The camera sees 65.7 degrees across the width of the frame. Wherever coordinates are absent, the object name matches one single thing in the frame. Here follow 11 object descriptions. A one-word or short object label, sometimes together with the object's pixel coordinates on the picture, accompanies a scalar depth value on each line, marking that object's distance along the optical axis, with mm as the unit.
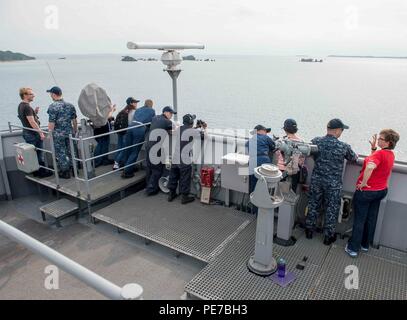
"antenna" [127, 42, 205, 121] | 4719
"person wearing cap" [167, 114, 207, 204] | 4422
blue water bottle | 2973
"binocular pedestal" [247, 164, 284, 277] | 2885
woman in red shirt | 3020
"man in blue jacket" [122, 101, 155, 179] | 5102
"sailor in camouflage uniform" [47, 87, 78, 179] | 4789
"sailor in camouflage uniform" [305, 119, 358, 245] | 3324
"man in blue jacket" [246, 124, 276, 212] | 3836
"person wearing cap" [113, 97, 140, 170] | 5242
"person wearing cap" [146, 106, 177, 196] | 4637
